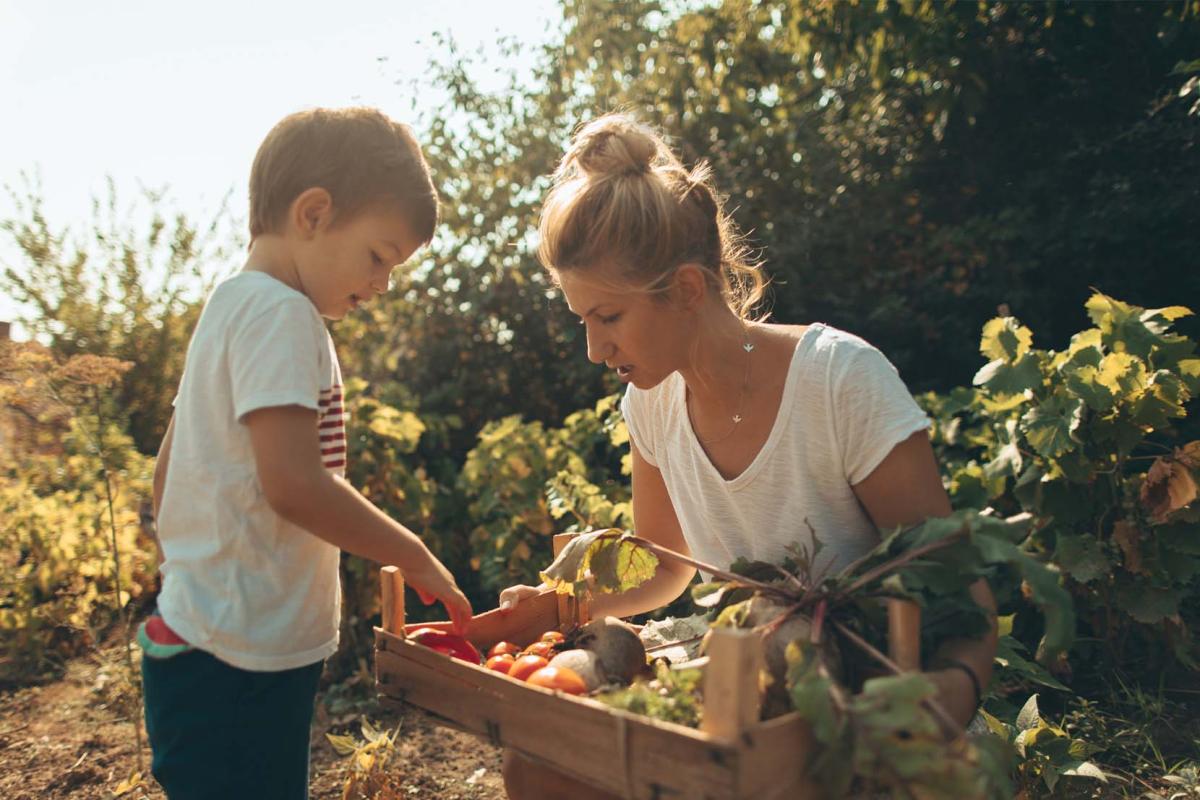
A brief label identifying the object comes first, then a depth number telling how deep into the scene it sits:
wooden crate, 1.19
